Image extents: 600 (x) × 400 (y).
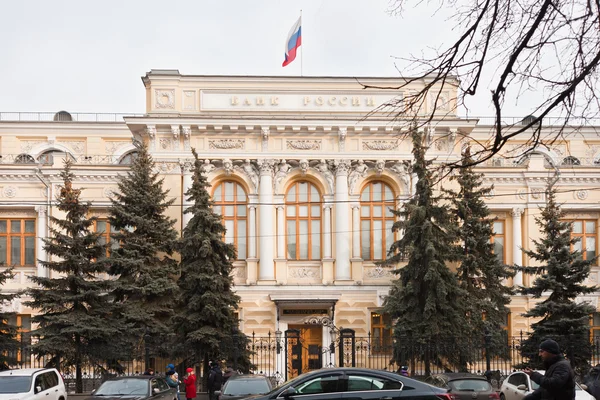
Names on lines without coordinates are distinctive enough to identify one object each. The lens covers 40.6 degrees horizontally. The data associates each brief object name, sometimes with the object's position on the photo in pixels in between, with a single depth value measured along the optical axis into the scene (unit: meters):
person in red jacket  22.44
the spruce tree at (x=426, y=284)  29.66
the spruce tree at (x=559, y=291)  29.95
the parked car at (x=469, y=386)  20.94
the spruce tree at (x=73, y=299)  28.78
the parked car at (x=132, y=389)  18.05
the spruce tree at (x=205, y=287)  30.39
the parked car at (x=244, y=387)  18.47
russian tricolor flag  38.66
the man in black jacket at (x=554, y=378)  8.53
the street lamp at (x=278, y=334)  27.57
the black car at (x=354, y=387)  12.36
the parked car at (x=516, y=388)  18.64
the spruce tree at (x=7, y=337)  28.30
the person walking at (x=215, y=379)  23.73
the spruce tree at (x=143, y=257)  31.09
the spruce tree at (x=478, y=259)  33.06
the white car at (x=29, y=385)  17.69
